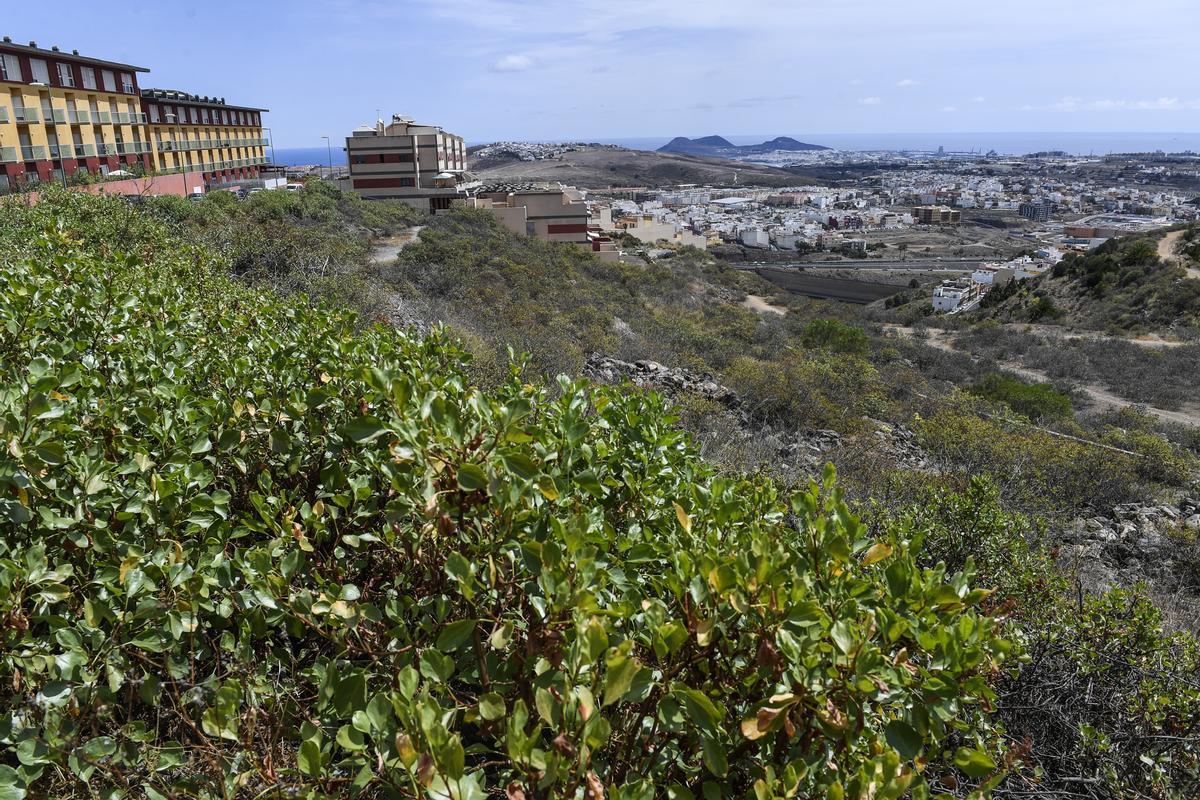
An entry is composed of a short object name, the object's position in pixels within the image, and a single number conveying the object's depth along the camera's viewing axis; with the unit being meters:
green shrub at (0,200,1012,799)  1.33
